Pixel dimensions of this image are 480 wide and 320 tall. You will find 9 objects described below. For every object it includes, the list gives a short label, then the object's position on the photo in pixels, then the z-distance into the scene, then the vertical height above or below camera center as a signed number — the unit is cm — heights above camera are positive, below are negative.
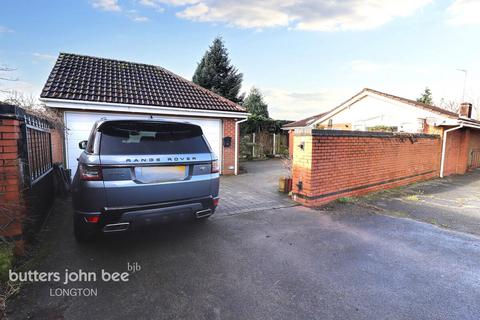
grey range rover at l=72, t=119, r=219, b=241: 272 -51
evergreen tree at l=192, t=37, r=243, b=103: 2195 +588
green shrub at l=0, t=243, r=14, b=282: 242 -131
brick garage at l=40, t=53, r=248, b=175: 760 +127
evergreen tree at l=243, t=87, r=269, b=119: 2767 +399
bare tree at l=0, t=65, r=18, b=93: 341 +91
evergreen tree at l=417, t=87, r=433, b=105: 2545 +468
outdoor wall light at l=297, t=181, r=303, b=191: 571 -113
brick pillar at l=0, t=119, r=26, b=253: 271 -61
